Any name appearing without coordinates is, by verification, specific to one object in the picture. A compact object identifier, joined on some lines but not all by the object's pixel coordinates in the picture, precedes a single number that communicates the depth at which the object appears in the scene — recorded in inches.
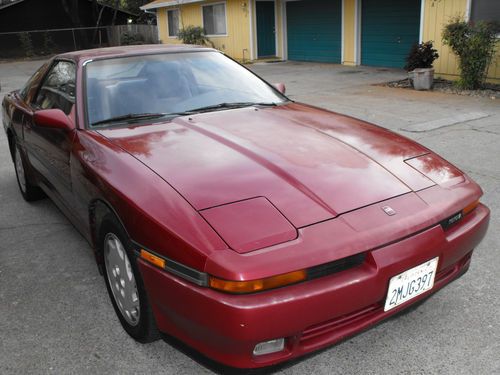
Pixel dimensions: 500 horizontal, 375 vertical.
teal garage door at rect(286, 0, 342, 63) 671.8
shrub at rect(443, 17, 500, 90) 409.4
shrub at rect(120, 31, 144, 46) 1141.5
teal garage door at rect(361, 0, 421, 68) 570.3
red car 75.4
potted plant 447.8
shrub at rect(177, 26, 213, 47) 840.3
